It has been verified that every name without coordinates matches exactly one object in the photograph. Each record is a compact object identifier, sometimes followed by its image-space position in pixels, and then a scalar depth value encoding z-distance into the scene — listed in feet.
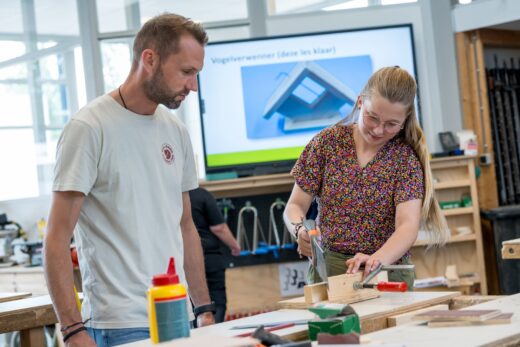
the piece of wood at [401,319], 8.45
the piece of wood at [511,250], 10.94
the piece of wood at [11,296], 12.94
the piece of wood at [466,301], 9.49
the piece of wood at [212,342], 5.95
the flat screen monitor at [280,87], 22.72
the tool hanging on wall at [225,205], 23.20
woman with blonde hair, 9.96
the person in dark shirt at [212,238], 18.94
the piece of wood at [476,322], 7.63
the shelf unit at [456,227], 22.43
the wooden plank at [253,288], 22.95
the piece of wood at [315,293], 9.44
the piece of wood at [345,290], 9.36
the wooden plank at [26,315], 11.09
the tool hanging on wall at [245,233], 22.93
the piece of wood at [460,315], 7.61
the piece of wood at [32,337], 11.51
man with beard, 7.83
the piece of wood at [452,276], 21.88
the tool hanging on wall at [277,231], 22.98
